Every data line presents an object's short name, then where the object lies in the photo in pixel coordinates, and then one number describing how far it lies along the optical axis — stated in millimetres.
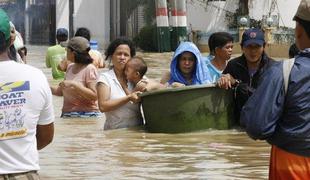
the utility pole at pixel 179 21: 34594
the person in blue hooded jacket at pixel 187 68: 8477
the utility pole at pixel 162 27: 34344
